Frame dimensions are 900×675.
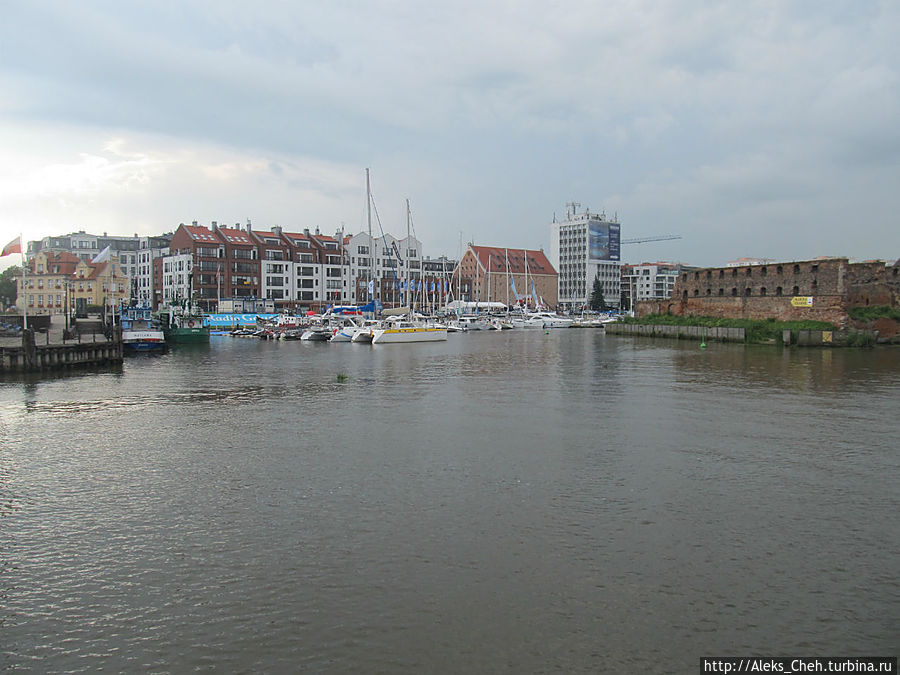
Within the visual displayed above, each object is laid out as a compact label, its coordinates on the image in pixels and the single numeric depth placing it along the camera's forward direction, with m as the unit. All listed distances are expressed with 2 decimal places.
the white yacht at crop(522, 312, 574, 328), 108.44
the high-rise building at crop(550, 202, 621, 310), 171.25
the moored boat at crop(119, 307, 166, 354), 56.03
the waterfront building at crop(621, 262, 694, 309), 186.12
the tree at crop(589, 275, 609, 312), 156.88
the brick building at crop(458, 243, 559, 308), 142.50
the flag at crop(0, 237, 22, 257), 36.12
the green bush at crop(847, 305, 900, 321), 60.56
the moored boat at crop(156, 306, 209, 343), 66.06
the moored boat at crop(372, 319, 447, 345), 64.62
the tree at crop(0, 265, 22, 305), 107.69
